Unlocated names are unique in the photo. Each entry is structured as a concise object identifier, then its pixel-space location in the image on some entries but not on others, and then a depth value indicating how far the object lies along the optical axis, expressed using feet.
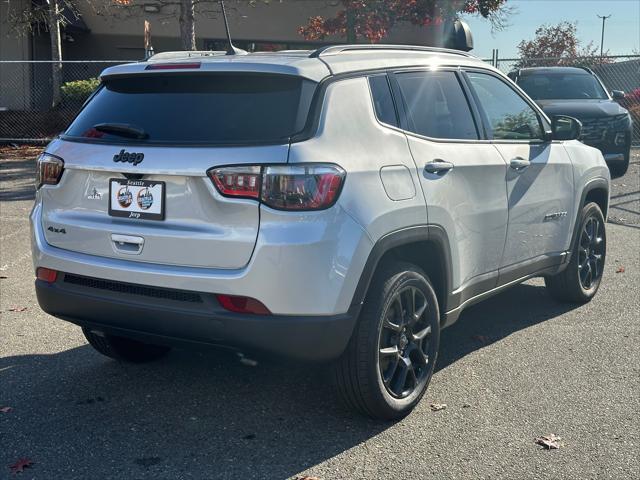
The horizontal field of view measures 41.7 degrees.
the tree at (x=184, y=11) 55.89
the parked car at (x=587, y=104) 44.98
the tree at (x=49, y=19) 62.85
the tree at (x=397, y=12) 66.03
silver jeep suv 12.52
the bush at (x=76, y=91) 62.85
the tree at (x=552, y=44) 137.49
